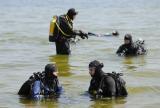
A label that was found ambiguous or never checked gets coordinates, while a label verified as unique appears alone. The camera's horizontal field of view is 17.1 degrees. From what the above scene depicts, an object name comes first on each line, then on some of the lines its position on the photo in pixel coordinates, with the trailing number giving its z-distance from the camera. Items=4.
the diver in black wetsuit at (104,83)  10.17
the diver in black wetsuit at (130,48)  16.02
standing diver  15.60
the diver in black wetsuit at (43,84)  10.27
